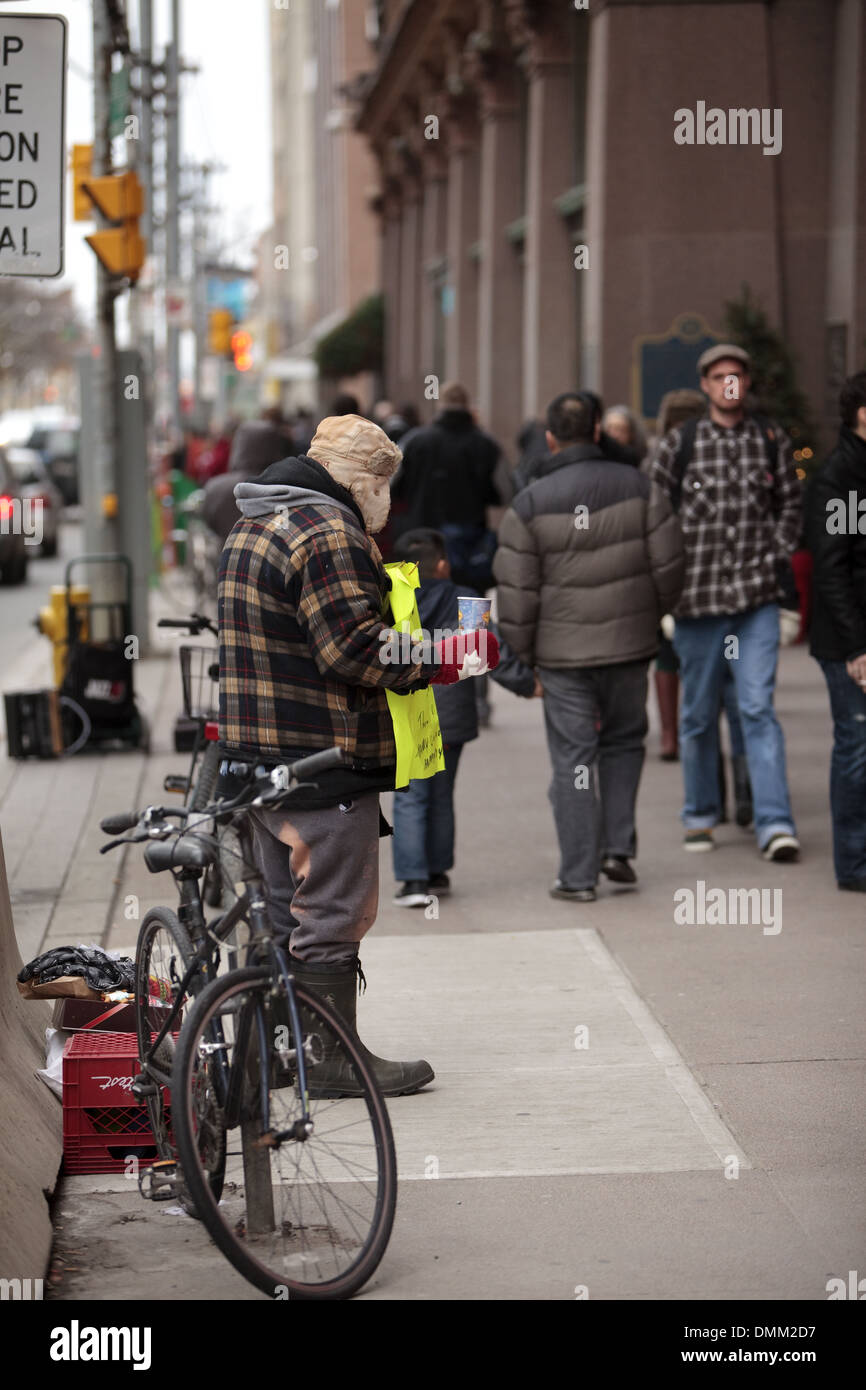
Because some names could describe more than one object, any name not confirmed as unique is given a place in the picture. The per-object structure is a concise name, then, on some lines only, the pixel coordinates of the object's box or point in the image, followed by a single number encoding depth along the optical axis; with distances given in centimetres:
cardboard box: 563
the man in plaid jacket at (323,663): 506
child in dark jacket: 813
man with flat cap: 881
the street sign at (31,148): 618
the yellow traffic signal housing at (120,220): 1473
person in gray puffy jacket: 816
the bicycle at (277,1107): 435
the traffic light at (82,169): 1561
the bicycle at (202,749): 741
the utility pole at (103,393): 1557
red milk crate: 515
